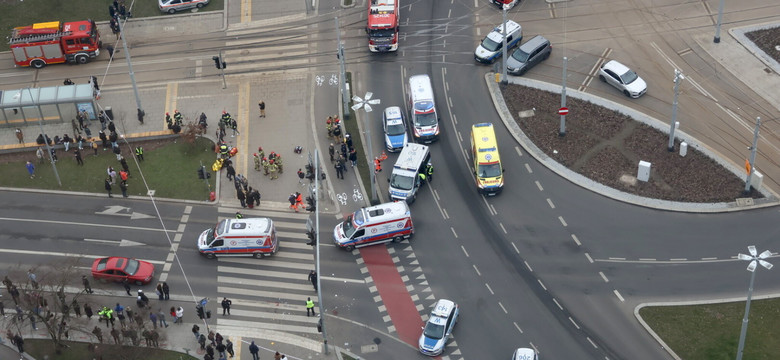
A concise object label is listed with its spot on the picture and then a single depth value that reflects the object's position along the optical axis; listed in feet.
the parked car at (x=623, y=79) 290.56
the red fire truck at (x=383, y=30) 307.37
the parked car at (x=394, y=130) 280.51
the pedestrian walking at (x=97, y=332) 235.63
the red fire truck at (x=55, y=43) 314.14
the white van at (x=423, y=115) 281.74
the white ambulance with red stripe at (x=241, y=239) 252.83
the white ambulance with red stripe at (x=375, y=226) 253.24
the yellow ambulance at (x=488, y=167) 266.16
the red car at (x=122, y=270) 249.96
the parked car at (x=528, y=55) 299.38
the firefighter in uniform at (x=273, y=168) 276.00
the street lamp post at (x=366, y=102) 248.11
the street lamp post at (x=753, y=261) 200.34
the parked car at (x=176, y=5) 331.16
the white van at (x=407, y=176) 264.11
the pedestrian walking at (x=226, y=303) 241.96
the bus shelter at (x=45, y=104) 295.48
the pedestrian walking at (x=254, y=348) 232.12
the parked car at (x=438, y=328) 231.09
